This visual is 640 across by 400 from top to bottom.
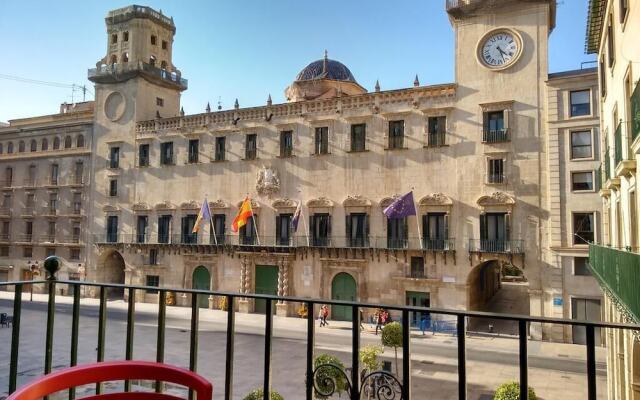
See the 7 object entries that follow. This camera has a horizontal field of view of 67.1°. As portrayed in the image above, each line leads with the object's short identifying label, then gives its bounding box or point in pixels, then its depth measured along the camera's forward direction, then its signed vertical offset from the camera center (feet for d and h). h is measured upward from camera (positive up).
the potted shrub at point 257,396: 35.50 -12.30
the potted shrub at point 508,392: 37.50 -12.50
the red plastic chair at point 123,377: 8.20 -2.67
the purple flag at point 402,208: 89.97 +4.54
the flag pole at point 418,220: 96.75 +2.53
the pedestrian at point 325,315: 99.40 -17.70
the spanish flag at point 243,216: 104.63 +3.02
